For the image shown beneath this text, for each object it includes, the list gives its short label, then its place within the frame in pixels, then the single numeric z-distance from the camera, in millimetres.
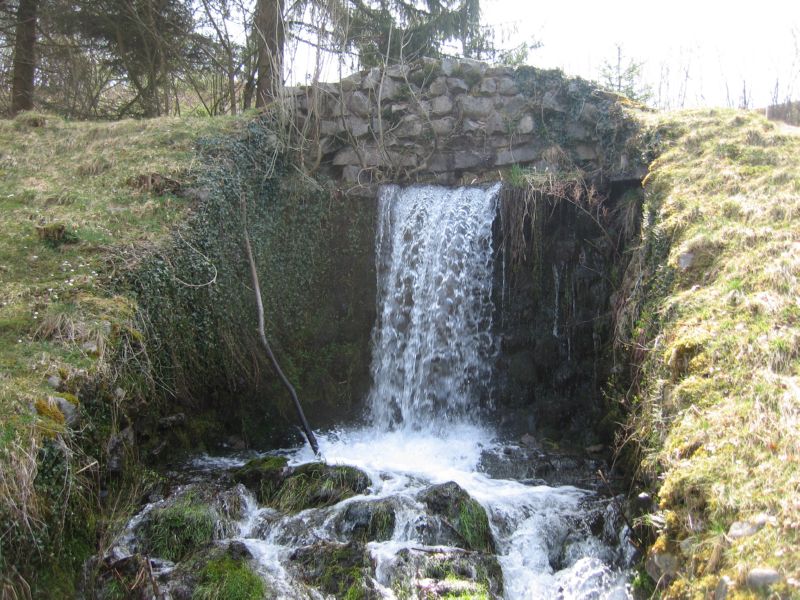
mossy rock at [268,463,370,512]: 5195
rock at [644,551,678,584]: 3371
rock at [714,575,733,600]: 2799
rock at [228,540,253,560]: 4230
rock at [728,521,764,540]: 2945
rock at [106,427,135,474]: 4691
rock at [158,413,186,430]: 5953
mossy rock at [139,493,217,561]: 4438
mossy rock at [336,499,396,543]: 4703
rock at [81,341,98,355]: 4867
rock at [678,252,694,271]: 5445
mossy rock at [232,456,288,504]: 5398
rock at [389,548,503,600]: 3904
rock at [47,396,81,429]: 4234
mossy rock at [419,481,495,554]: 4680
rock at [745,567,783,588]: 2638
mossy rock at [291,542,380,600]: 3926
